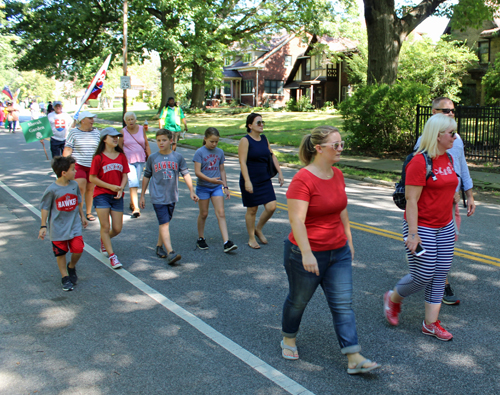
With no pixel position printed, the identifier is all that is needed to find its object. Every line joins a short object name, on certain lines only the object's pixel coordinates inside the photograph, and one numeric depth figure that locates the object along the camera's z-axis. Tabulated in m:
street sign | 25.75
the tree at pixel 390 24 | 17.80
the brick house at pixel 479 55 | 35.47
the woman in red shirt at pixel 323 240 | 3.42
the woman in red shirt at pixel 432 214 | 3.97
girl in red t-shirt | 6.09
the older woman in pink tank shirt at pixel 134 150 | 8.70
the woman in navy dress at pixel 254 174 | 6.64
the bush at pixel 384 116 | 16.59
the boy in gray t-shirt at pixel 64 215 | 5.35
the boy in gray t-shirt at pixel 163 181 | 6.32
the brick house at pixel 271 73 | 55.44
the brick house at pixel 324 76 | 48.53
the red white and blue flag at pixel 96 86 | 9.55
